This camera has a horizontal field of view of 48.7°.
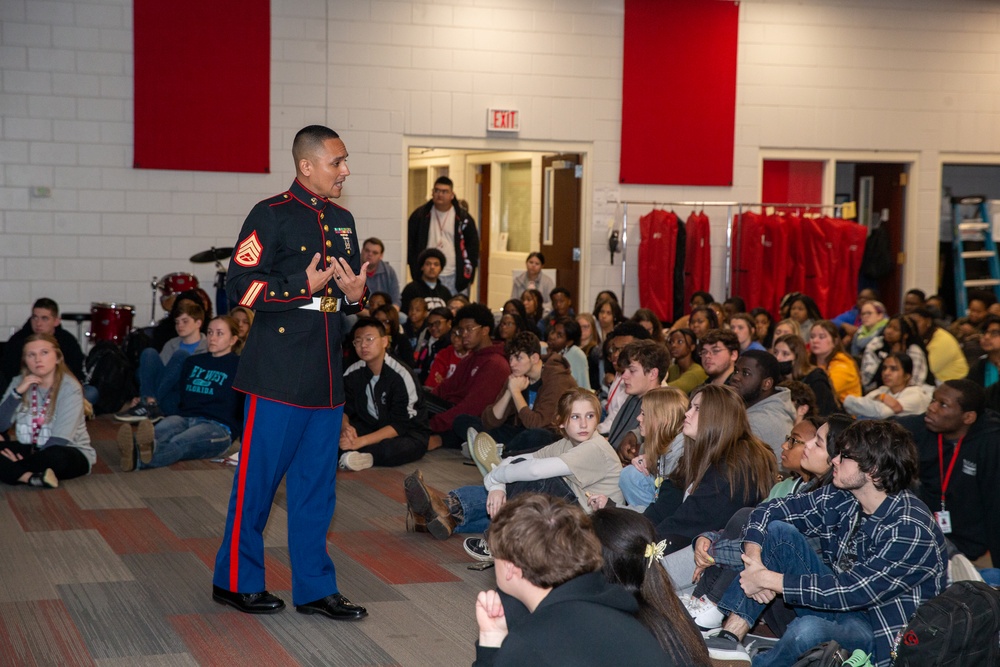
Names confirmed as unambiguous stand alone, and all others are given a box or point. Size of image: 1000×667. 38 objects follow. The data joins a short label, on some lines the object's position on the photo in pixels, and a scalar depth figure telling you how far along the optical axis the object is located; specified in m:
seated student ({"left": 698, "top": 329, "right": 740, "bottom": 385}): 6.10
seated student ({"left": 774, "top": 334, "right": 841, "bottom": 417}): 6.45
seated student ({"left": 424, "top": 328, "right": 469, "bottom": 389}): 8.20
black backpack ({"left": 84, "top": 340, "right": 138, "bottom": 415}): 8.62
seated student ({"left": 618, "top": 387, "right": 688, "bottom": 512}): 4.70
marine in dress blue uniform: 3.72
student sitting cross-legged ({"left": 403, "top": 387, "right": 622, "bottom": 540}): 4.74
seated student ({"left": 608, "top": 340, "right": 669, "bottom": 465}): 5.70
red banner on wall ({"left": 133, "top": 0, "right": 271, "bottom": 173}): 9.73
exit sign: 10.58
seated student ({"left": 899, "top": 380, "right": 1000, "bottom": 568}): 4.79
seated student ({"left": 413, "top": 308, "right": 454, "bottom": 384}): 8.71
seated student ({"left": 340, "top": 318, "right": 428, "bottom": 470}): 6.89
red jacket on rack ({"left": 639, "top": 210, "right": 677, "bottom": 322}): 10.87
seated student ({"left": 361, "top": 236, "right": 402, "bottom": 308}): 9.91
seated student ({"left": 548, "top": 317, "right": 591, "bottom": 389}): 7.62
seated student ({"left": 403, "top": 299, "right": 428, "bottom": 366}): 9.52
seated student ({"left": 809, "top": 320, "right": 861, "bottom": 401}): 7.39
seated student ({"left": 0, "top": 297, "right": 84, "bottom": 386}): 8.43
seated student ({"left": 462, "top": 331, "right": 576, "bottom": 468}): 6.43
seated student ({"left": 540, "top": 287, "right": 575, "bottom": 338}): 10.06
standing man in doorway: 10.69
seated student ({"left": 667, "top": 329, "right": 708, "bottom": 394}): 7.00
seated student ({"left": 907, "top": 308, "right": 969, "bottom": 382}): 8.01
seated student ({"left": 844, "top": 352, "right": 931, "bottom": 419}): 6.79
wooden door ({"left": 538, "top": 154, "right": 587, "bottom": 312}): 11.12
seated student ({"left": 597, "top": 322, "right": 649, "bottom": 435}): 6.38
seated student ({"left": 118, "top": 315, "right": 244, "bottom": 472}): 6.94
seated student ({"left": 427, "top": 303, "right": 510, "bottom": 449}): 7.45
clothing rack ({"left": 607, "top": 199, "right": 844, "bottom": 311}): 10.99
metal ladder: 11.96
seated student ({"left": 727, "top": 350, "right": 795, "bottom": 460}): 5.33
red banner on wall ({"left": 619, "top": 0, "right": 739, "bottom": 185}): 10.93
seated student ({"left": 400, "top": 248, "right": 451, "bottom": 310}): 10.05
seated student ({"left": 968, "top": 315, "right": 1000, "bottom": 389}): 7.37
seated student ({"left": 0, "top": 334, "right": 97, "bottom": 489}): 6.10
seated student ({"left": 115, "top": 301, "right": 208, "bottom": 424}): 7.78
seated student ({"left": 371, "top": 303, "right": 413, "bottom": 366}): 8.38
